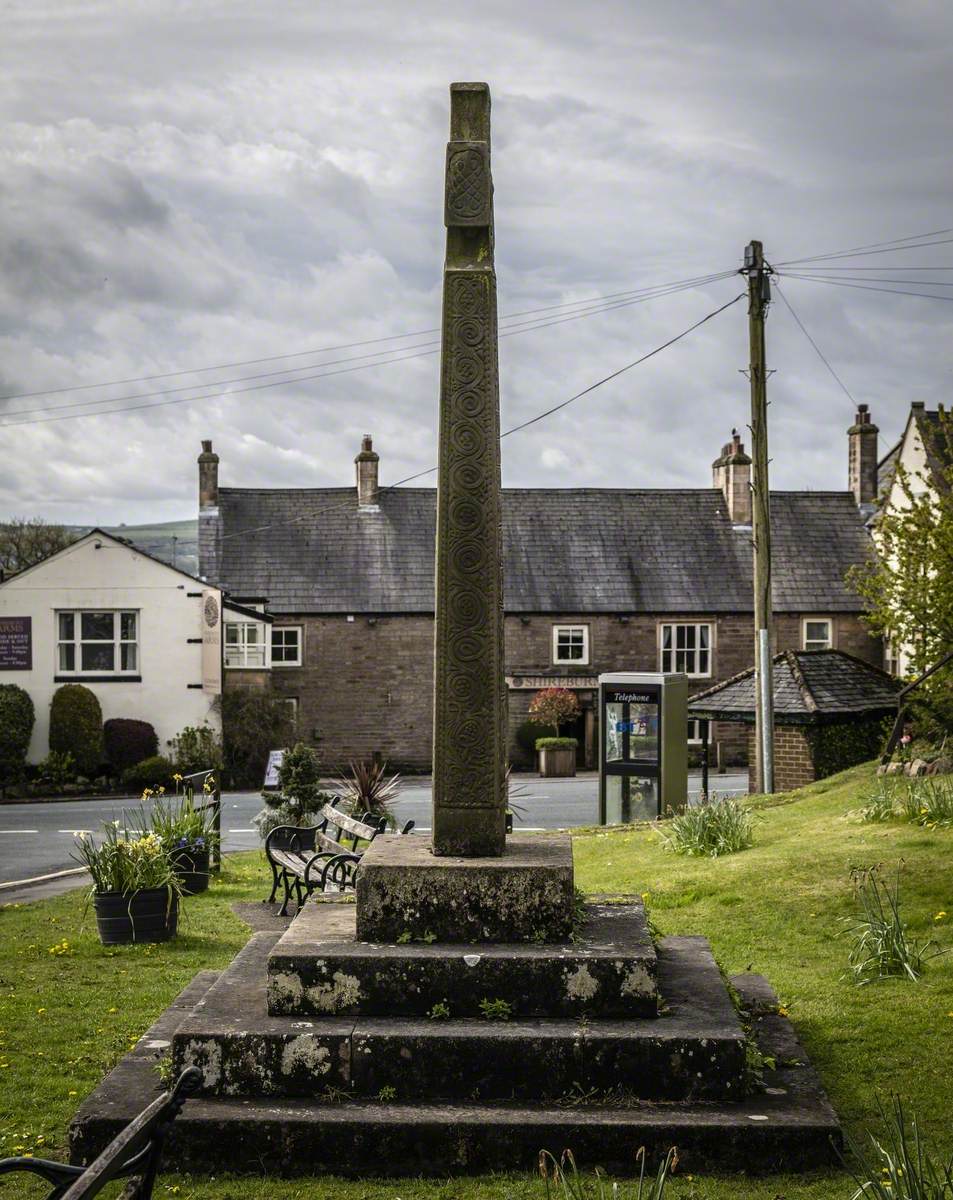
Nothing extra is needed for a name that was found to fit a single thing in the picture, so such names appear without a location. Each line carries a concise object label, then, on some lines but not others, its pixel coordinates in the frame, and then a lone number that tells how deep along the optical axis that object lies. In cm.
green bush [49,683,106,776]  3384
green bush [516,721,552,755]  3912
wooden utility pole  2103
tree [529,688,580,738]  3862
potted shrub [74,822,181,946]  1104
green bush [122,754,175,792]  3281
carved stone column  704
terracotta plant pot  3759
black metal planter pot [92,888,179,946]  1102
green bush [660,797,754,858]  1405
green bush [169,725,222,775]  3406
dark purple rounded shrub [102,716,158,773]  3412
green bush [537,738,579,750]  3762
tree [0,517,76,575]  6088
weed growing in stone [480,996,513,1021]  646
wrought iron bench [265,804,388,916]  1062
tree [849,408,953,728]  1902
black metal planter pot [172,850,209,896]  1349
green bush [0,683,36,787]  3281
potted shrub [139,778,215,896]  1316
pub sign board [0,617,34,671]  3475
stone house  3972
